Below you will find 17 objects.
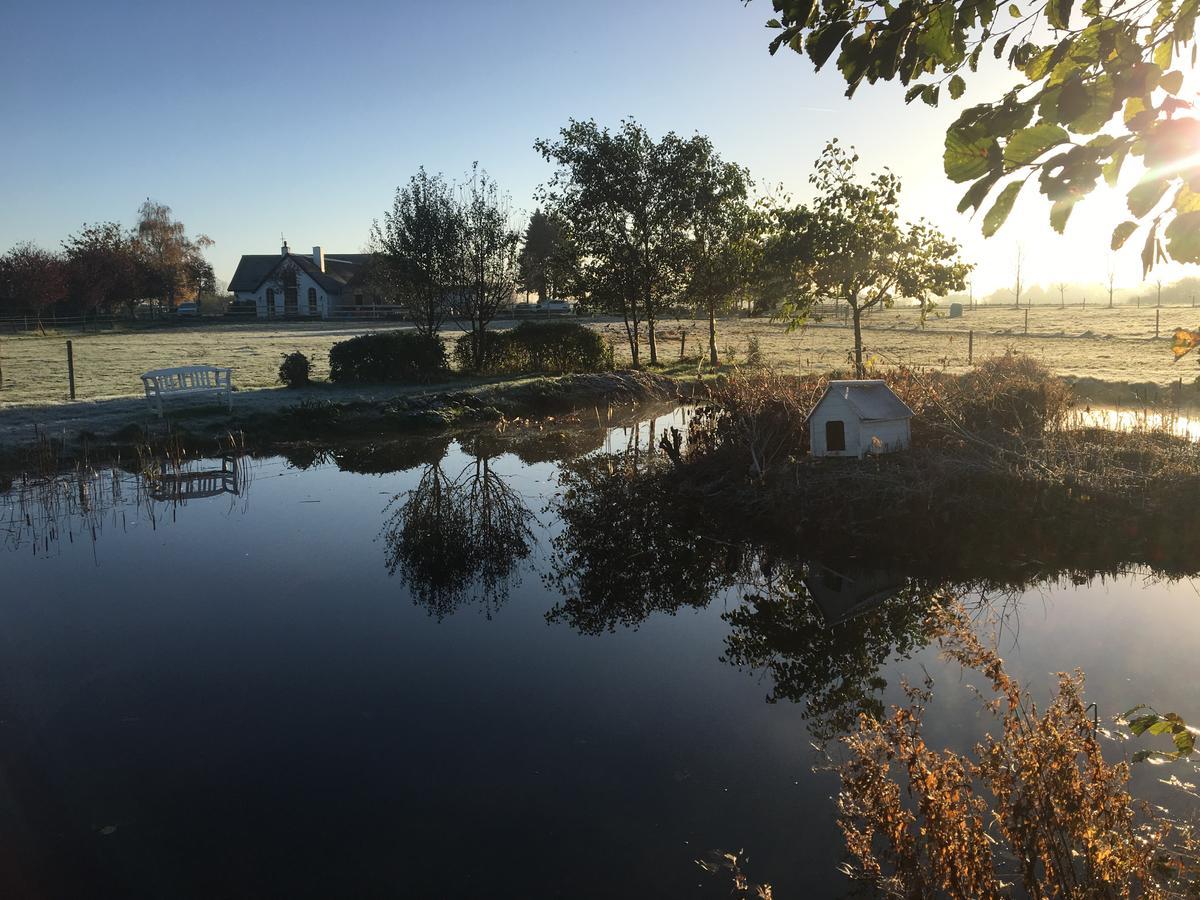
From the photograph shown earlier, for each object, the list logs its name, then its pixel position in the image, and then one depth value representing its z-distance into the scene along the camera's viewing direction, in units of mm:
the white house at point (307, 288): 68688
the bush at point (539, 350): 27656
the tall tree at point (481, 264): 27578
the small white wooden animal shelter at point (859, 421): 11555
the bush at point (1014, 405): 12445
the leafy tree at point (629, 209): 29422
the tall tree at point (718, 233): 30344
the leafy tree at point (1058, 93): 2100
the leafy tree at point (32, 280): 55656
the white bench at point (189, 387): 18484
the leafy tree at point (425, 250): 27188
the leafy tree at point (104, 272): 59438
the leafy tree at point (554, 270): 29828
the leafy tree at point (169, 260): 65875
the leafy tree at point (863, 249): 19641
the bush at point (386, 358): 24547
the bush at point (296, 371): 23766
